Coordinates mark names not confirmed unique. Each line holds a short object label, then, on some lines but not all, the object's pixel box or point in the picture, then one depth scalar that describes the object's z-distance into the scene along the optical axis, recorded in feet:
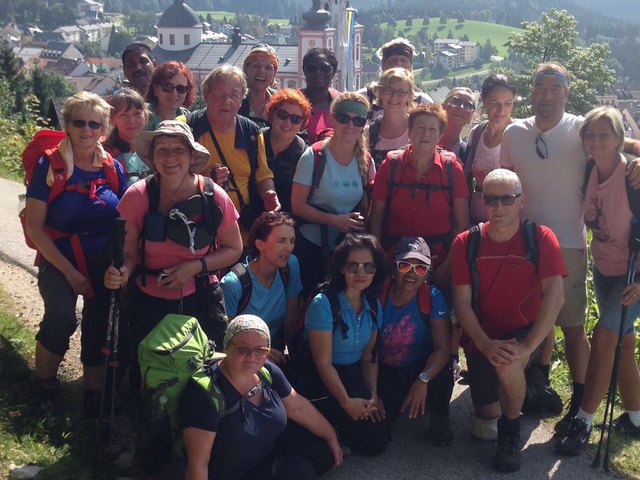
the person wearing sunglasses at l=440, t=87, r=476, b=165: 19.77
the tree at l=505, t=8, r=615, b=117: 123.65
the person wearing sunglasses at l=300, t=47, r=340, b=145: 20.98
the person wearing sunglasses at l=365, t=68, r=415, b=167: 19.39
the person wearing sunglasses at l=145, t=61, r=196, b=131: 18.79
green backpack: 13.19
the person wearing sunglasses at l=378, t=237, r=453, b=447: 16.35
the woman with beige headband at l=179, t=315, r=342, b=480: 12.77
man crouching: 15.46
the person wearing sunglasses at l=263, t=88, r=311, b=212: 18.65
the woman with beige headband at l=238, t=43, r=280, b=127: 20.86
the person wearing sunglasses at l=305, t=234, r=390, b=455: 15.57
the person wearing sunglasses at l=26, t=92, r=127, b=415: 15.03
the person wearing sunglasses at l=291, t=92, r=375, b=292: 17.69
